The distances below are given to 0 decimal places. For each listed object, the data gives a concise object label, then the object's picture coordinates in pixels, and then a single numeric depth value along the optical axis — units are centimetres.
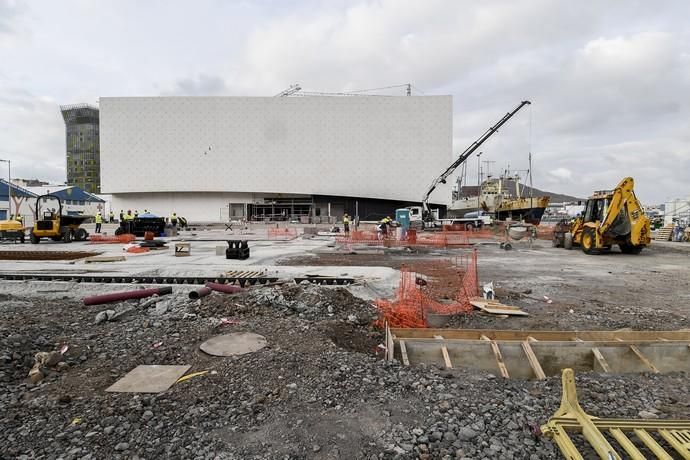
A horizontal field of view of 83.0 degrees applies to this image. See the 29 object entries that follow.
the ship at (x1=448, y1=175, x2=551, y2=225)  3966
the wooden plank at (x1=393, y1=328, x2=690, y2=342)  563
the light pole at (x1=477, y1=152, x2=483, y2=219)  4981
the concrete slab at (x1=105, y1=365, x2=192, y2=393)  400
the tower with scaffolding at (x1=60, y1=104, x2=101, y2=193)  10775
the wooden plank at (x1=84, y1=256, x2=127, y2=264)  1377
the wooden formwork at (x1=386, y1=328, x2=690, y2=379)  512
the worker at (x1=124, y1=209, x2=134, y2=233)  2686
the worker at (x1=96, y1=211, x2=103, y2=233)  3036
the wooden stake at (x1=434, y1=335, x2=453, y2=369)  475
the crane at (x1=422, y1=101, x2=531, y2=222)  4147
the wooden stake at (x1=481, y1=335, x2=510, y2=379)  458
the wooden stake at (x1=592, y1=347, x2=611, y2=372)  486
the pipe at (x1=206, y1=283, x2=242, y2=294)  807
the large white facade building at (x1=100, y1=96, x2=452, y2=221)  6150
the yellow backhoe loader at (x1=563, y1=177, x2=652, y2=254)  1602
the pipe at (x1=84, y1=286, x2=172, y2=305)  740
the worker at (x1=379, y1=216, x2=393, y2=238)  2370
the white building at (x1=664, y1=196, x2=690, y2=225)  3516
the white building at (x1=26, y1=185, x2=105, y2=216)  6796
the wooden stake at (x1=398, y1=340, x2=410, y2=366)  480
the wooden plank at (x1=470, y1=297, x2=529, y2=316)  729
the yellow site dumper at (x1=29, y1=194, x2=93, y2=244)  2109
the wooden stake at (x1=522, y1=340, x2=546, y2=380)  458
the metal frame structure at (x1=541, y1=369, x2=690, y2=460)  282
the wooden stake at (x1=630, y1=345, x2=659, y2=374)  477
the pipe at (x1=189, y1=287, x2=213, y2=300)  729
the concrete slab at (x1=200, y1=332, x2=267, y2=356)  495
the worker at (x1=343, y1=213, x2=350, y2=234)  2992
